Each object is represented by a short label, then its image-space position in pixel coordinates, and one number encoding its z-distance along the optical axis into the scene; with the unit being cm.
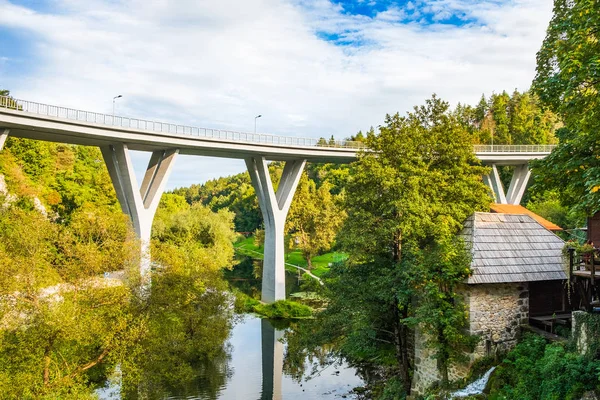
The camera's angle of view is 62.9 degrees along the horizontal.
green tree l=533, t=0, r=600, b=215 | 1029
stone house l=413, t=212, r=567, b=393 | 1350
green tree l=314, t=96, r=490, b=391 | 1378
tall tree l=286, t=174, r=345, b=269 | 4794
